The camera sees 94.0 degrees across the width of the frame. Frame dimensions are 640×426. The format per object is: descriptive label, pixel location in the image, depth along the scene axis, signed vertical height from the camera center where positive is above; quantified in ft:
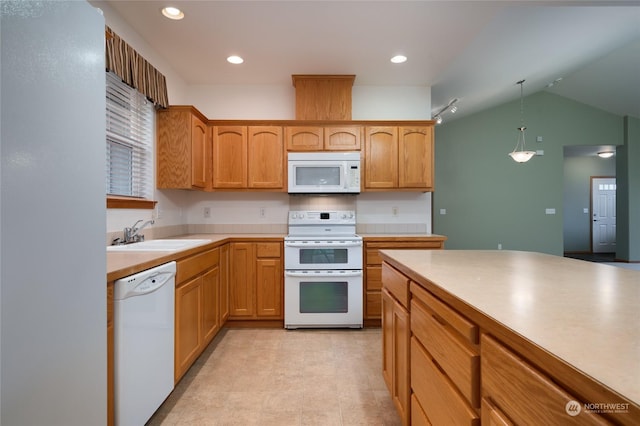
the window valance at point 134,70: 6.56 +3.63
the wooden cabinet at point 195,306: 6.20 -2.23
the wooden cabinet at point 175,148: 9.37 +2.08
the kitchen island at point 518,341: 1.58 -0.86
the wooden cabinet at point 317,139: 10.75 +2.69
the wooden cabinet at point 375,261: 9.98 -1.61
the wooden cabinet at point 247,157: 10.80 +2.06
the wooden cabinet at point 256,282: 9.90 -2.27
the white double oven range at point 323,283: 9.77 -2.30
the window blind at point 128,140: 7.33 +1.99
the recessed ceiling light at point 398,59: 9.60 +5.04
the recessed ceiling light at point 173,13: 7.11 +4.89
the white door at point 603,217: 26.48 -0.40
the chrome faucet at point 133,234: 7.41 -0.52
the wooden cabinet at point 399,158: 10.95 +2.03
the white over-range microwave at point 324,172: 10.61 +1.47
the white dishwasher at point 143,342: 4.30 -2.09
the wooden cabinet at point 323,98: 11.00 +4.28
